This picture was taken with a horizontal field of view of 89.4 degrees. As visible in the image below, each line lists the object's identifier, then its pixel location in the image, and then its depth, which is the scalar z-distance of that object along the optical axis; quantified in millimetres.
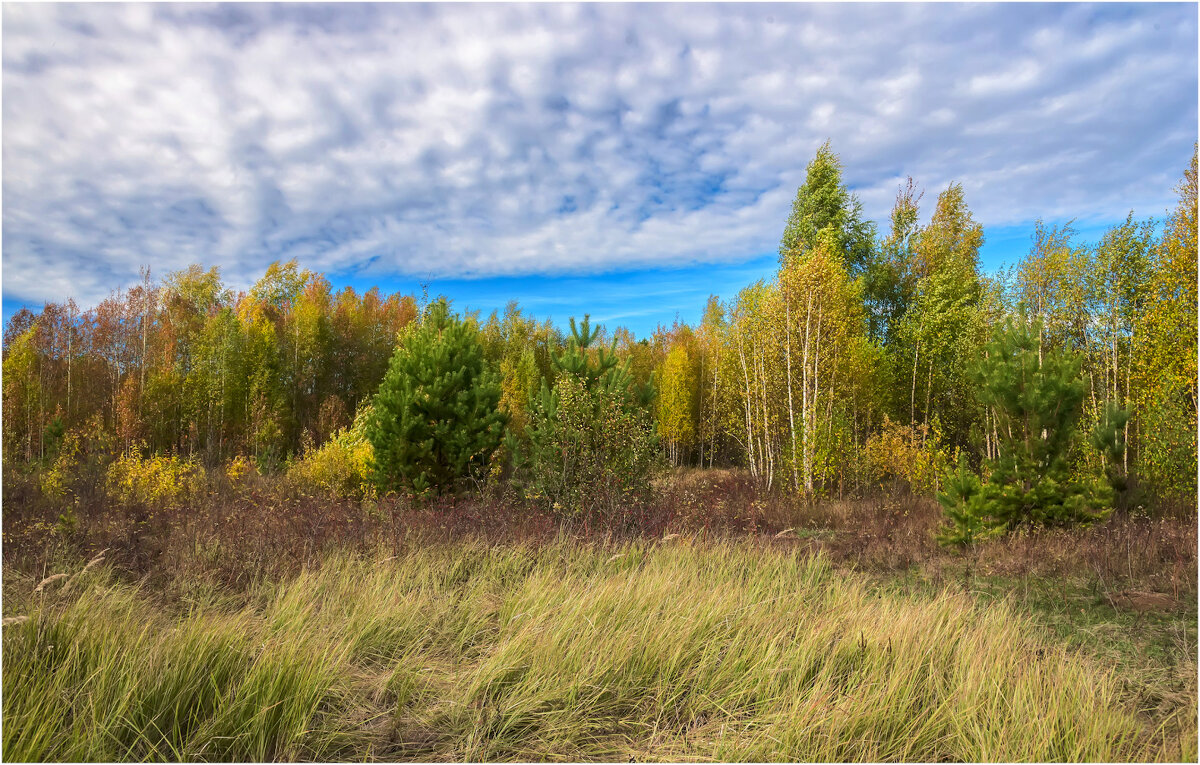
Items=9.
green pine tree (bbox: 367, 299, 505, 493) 10352
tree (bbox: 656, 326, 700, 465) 23812
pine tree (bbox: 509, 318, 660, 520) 8078
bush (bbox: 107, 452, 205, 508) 10414
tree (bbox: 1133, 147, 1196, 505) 9359
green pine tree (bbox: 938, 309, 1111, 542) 7469
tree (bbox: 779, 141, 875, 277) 21094
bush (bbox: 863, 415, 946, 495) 12914
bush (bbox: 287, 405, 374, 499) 12383
